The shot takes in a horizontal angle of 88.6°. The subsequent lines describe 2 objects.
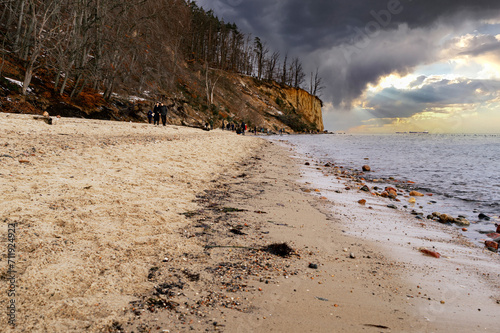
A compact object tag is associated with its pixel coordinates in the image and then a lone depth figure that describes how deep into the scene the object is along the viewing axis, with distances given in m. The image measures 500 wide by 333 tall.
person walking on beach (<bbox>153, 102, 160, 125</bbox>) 22.23
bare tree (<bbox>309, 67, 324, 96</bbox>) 93.56
